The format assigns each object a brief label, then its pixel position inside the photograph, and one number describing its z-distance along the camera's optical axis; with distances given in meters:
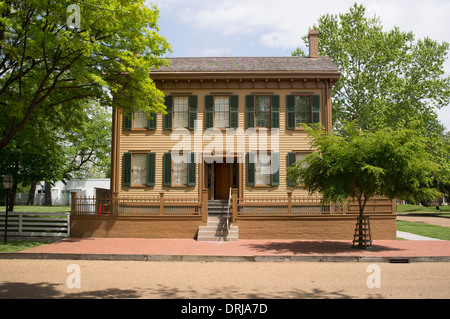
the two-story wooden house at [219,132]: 19.91
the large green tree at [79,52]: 13.81
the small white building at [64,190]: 54.36
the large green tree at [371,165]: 12.79
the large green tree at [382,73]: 31.22
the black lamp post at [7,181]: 15.34
